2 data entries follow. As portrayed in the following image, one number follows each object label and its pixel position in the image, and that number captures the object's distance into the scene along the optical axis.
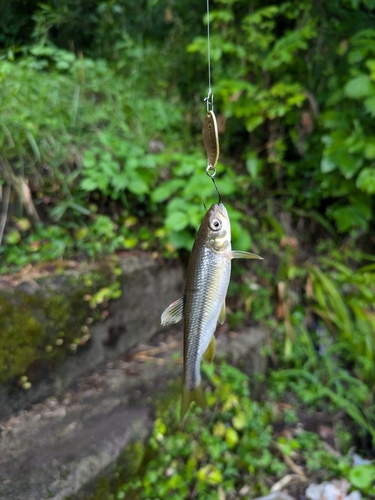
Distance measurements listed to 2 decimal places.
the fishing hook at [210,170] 0.21
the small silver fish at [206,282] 0.20
